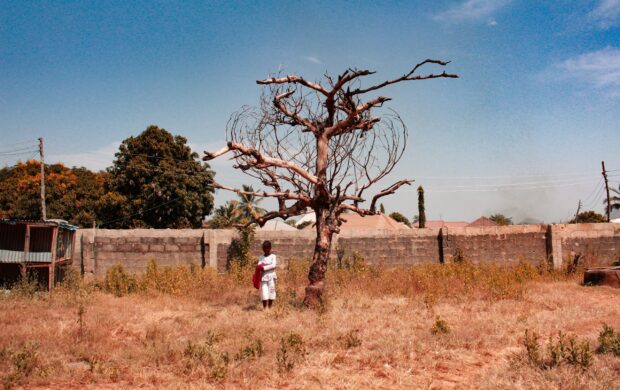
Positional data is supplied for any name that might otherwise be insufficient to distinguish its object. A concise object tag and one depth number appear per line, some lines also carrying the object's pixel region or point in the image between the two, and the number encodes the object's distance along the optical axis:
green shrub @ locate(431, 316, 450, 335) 6.72
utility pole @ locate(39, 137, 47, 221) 27.79
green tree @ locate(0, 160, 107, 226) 32.41
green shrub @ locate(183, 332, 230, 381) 4.93
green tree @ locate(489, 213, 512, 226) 66.29
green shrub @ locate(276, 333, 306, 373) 5.20
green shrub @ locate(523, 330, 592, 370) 5.04
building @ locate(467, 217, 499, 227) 57.69
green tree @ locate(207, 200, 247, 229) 36.61
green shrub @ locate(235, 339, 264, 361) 5.61
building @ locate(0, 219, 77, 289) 10.73
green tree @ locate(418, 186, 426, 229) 37.58
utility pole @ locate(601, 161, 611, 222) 35.61
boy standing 9.06
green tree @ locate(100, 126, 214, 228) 29.44
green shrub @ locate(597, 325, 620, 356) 5.59
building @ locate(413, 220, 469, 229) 65.20
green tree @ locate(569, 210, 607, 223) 39.06
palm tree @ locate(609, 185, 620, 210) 37.50
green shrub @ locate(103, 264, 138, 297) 11.18
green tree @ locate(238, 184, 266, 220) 42.47
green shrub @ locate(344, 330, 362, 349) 6.17
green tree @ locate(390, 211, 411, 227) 54.11
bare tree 8.76
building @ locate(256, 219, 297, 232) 37.84
